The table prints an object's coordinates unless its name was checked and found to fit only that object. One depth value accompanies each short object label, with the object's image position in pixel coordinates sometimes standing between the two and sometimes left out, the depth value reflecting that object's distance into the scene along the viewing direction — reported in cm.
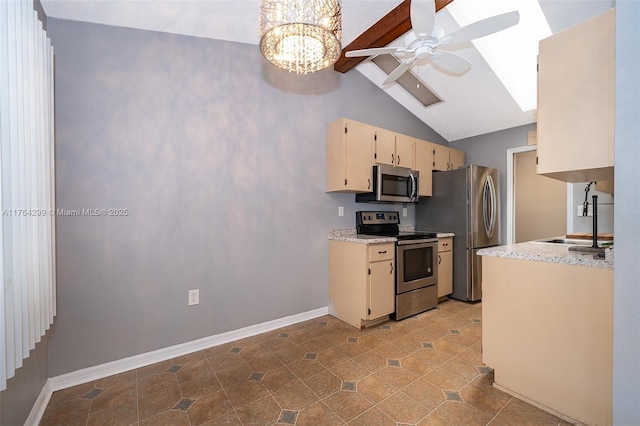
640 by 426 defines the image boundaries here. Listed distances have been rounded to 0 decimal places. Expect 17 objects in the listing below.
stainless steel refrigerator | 338
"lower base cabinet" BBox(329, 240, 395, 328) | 263
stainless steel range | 287
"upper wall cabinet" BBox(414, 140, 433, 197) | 360
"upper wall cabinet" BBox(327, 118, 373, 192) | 289
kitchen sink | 229
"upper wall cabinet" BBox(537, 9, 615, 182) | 127
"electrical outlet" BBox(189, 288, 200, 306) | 227
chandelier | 130
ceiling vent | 313
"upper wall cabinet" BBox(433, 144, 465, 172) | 385
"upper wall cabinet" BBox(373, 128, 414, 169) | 316
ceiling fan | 162
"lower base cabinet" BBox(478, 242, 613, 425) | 135
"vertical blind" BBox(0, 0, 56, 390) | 105
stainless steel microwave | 309
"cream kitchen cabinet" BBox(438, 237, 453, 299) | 337
